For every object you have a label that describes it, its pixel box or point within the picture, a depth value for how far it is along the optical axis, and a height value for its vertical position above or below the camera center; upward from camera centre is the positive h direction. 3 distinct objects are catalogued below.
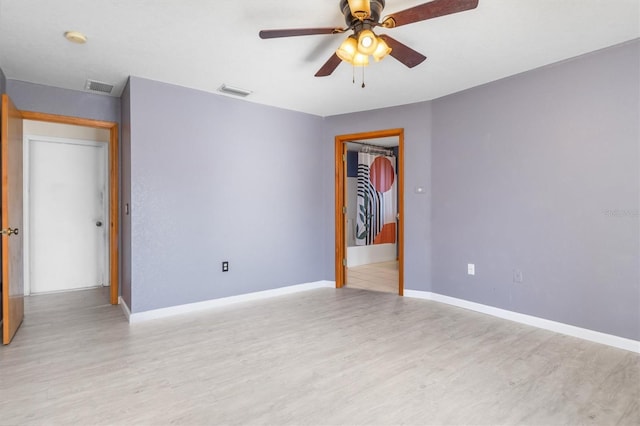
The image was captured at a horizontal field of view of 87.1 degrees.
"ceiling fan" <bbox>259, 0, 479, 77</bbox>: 1.76 +1.07
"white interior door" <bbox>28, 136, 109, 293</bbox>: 4.33 +0.00
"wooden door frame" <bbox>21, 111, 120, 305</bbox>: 3.86 +0.04
